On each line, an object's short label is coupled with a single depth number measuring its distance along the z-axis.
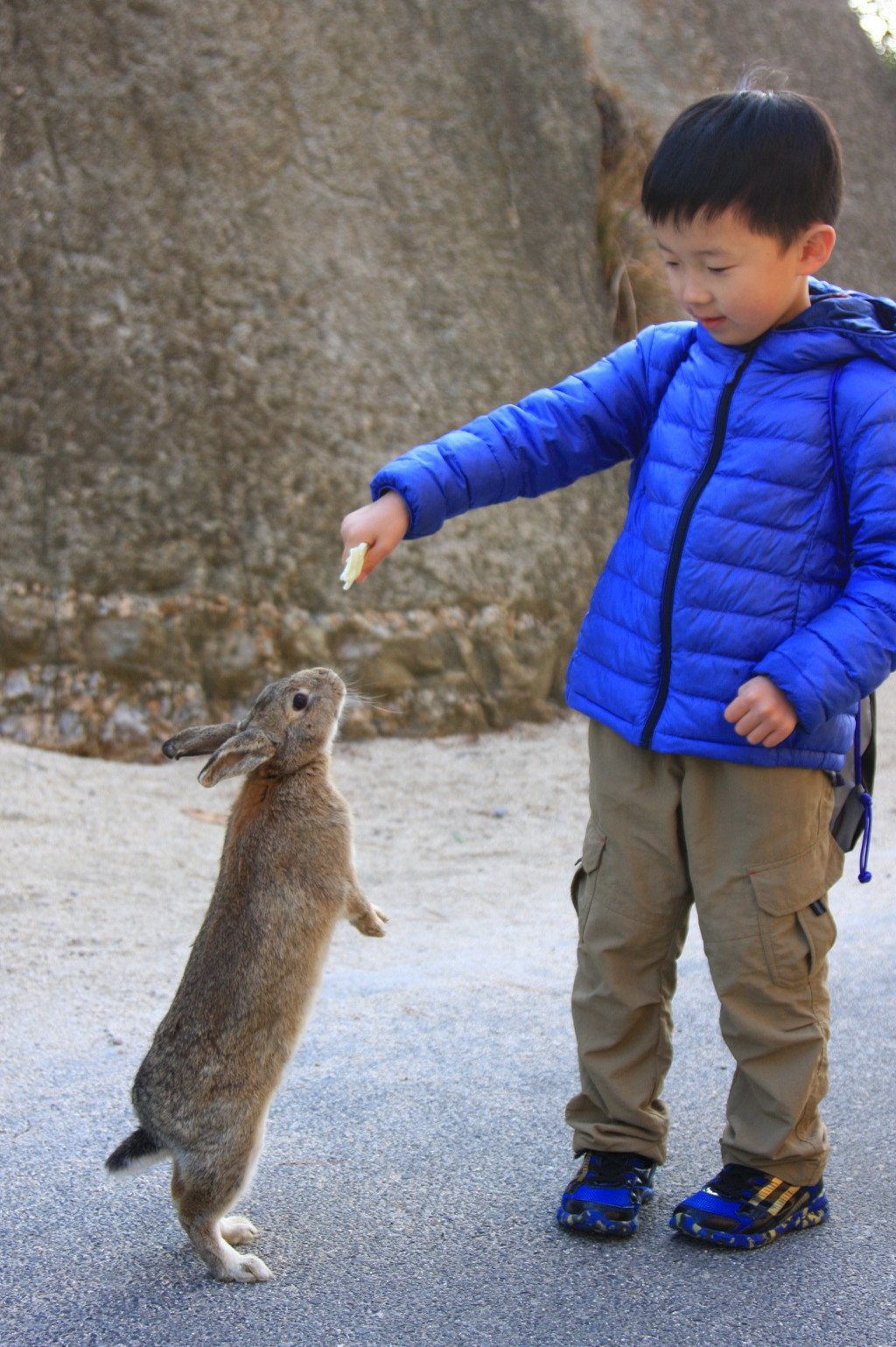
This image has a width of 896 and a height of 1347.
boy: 2.42
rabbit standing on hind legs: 2.33
